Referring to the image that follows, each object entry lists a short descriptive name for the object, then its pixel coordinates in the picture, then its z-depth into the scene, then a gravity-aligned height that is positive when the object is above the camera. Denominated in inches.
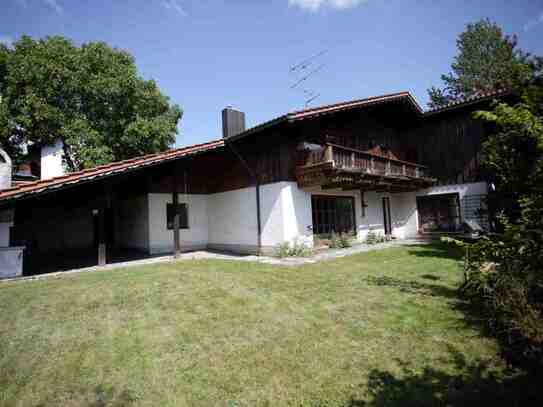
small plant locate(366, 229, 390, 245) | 536.4 -55.7
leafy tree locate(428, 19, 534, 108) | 934.4 +505.1
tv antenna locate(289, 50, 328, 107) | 520.7 +268.6
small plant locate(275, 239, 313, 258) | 401.1 -54.6
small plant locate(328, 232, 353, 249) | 476.7 -53.2
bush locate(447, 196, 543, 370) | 105.2 -37.8
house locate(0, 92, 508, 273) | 396.8 +40.4
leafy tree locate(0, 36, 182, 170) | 649.6 +297.4
